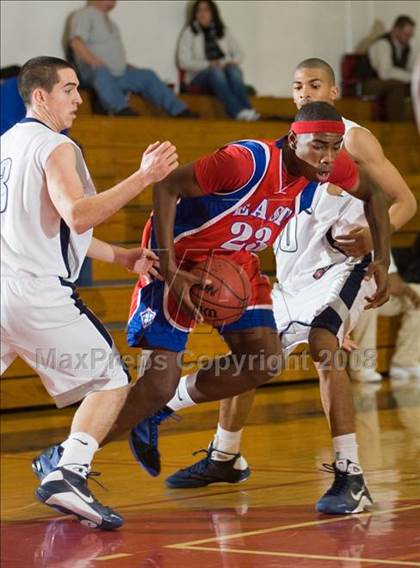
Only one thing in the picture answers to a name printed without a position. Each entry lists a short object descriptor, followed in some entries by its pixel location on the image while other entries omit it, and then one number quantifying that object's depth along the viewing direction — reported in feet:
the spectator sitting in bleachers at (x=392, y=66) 86.33
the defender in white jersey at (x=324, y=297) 33.86
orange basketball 32.50
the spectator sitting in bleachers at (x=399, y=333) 66.90
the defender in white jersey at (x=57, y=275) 29.78
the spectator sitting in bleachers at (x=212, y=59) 79.51
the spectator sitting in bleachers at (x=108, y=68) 72.43
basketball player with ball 31.42
